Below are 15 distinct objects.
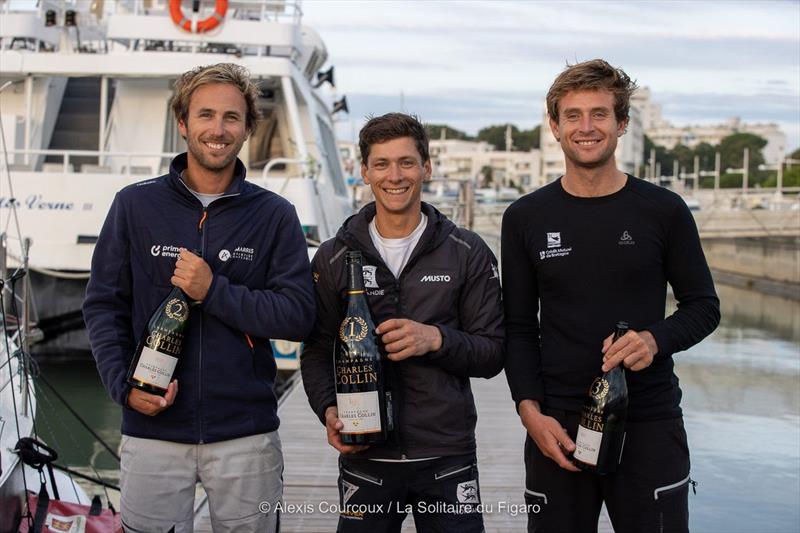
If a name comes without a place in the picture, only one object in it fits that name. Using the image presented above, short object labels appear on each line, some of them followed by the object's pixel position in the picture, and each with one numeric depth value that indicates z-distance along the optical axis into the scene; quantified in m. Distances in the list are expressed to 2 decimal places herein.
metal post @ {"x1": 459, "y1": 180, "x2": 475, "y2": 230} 24.11
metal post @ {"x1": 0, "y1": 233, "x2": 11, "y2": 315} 5.28
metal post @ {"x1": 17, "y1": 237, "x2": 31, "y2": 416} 5.16
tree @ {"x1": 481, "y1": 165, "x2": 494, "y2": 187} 116.69
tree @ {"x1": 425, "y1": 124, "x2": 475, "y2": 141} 185.65
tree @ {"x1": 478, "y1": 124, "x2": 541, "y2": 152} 161.62
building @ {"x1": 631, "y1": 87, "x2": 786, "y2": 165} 182.50
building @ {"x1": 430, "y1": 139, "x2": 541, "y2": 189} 134.88
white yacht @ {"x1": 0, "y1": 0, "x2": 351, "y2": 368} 13.01
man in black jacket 3.33
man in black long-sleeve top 3.27
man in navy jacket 3.24
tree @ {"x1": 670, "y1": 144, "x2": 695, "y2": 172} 141.38
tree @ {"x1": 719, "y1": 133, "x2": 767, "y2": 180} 131.50
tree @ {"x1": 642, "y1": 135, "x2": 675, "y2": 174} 146.12
